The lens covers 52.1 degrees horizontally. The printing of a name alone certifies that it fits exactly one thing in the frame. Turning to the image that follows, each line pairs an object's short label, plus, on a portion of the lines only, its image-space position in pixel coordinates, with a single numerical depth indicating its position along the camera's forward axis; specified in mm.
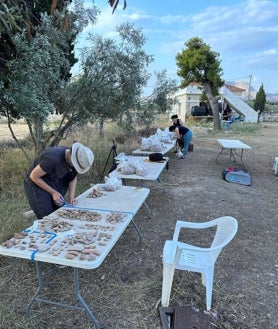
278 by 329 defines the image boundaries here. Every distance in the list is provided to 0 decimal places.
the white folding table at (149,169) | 4398
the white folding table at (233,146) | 7005
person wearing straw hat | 2713
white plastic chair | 2170
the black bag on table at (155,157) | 5680
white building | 23320
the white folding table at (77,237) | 1848
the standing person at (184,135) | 8594
